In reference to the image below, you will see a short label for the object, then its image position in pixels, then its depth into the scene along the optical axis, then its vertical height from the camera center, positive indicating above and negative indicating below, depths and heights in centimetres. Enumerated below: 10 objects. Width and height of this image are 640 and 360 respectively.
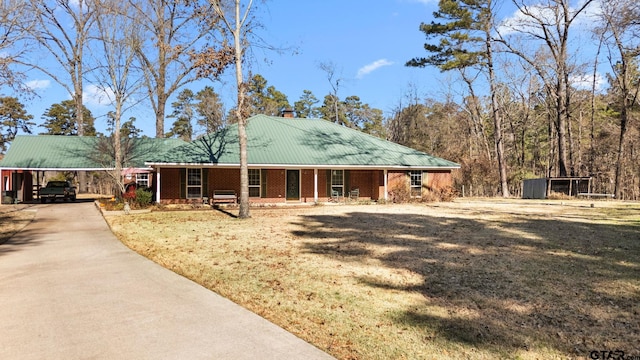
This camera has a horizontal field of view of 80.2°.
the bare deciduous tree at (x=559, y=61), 2831 +920
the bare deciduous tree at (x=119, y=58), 2056 +654
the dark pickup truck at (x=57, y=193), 2609 -99
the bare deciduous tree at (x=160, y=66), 3044 +933
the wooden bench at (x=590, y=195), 2589 -107
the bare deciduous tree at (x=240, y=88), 1490 +363
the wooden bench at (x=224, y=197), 2039 -97
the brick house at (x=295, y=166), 2036 +71
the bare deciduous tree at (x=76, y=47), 2930 +1092
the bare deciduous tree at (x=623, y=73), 1366 +643
